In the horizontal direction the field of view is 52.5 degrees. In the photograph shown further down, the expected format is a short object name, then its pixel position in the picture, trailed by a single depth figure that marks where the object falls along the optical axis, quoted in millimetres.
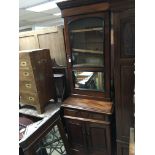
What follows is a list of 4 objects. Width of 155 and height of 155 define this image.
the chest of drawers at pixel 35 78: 1628
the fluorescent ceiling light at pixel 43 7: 3433
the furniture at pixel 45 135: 1387
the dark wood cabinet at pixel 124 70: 1318
